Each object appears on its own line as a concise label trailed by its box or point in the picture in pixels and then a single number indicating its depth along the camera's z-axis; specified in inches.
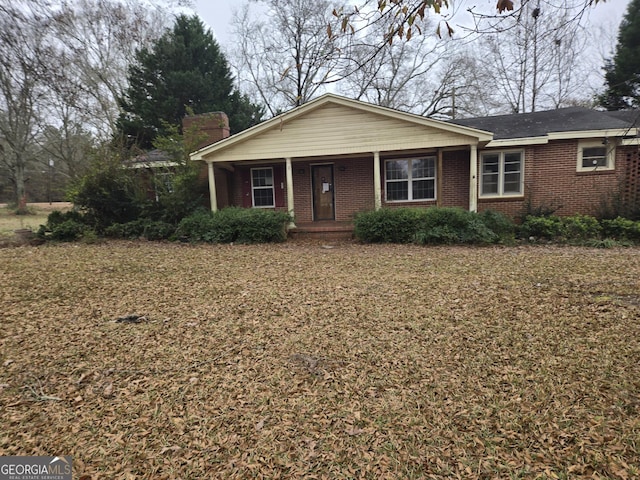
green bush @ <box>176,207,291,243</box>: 409.4
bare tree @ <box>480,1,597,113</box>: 845.2
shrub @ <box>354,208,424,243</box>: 384.5
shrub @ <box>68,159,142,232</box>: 435.5
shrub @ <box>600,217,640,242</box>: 366.3
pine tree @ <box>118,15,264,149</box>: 772.0
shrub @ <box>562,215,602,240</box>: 375.6
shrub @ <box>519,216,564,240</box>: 383.6
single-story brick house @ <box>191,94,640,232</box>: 434.0
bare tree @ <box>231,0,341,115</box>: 745.0
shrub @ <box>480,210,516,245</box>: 383.2
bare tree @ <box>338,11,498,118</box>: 951.6
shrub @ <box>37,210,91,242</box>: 419.5
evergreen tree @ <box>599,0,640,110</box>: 641.0
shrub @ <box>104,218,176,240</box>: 435.8
